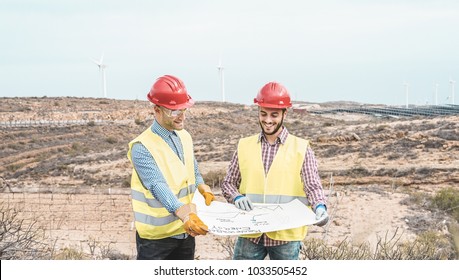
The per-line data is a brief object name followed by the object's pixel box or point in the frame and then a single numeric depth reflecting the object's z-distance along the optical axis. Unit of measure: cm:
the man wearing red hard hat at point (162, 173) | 311
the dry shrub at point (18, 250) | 457
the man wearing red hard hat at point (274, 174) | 318
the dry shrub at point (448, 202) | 1112
